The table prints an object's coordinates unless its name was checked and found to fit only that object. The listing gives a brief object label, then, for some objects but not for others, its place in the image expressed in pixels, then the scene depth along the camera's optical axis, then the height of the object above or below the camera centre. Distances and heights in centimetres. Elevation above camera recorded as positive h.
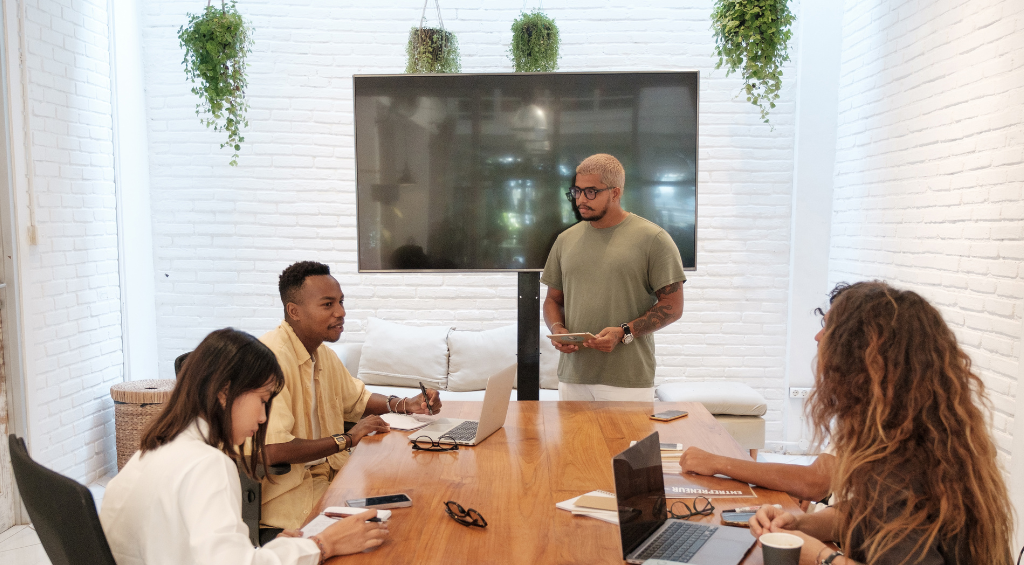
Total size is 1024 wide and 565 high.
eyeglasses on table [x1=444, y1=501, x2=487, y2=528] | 176 -69
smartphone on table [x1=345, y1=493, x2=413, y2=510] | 188 -70
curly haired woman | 134 -40
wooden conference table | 165 -71
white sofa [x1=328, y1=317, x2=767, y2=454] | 453 -86
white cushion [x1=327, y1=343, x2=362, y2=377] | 470 -83
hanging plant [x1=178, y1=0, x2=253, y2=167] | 415 +88
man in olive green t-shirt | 330 -29
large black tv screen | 359 +31
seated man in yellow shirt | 228 -63
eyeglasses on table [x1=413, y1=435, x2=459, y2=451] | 239 -71
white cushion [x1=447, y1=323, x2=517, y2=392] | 454 -82
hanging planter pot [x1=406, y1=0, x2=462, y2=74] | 410 +90
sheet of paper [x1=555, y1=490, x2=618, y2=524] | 181 -70
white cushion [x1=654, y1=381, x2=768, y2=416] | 439 -102
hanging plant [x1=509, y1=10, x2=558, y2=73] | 411 +94
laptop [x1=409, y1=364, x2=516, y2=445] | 244 -69
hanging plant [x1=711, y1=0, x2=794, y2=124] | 381 +93
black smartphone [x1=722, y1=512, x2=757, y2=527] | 175 -69
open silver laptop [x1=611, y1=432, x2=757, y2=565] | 156 -67
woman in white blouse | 143 -51
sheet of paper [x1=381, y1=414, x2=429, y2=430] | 264 -71
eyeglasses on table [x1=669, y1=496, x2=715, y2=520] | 182 -69
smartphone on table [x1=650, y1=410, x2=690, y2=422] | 276 -71
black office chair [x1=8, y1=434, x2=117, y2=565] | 134 -53
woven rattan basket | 421 -106
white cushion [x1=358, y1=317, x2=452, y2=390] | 455 -83
